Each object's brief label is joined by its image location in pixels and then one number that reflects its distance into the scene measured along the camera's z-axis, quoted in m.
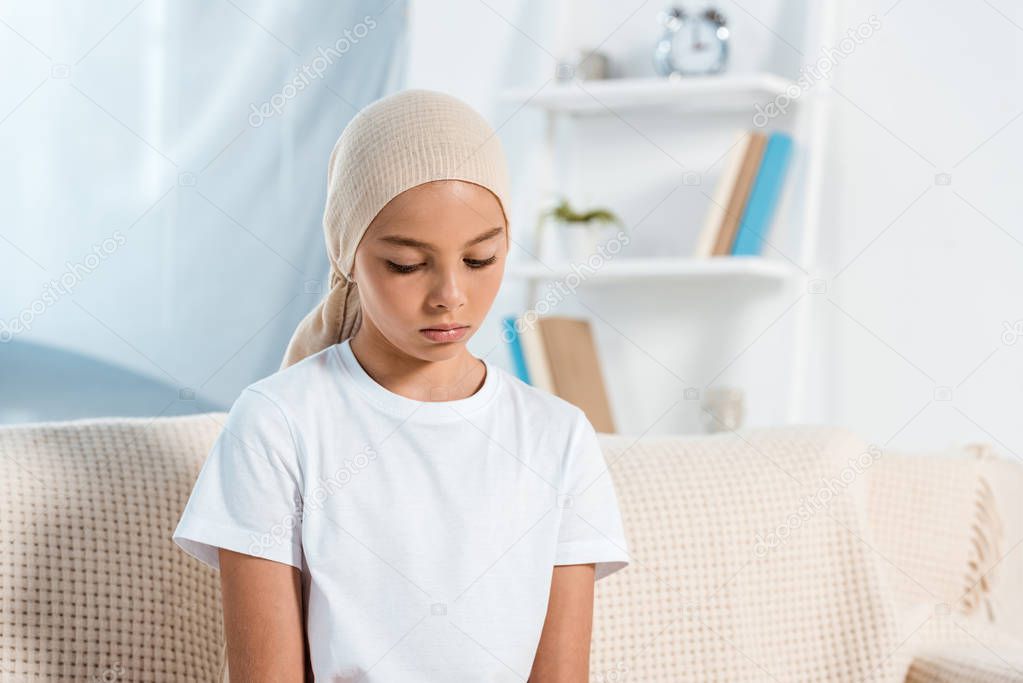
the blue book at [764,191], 2.24
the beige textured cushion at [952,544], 1.42
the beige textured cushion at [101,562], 1.09
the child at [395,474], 0.97
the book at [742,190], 2.25
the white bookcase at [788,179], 2.26
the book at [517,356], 2.35
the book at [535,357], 2.28
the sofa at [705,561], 1.11
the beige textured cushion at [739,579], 1.31
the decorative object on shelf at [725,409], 2.33
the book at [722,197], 2.25
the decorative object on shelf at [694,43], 2.32
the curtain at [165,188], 1.70
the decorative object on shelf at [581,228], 2.41
